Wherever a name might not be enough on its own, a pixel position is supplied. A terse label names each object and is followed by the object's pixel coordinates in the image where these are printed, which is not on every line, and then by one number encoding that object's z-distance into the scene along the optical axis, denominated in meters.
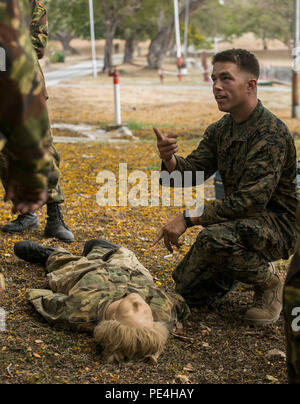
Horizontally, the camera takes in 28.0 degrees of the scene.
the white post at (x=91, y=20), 33.74
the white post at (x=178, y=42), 30.05
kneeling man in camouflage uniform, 3.62
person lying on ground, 3.19
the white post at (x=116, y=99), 12.24
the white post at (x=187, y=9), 37.94
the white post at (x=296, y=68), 13.33
